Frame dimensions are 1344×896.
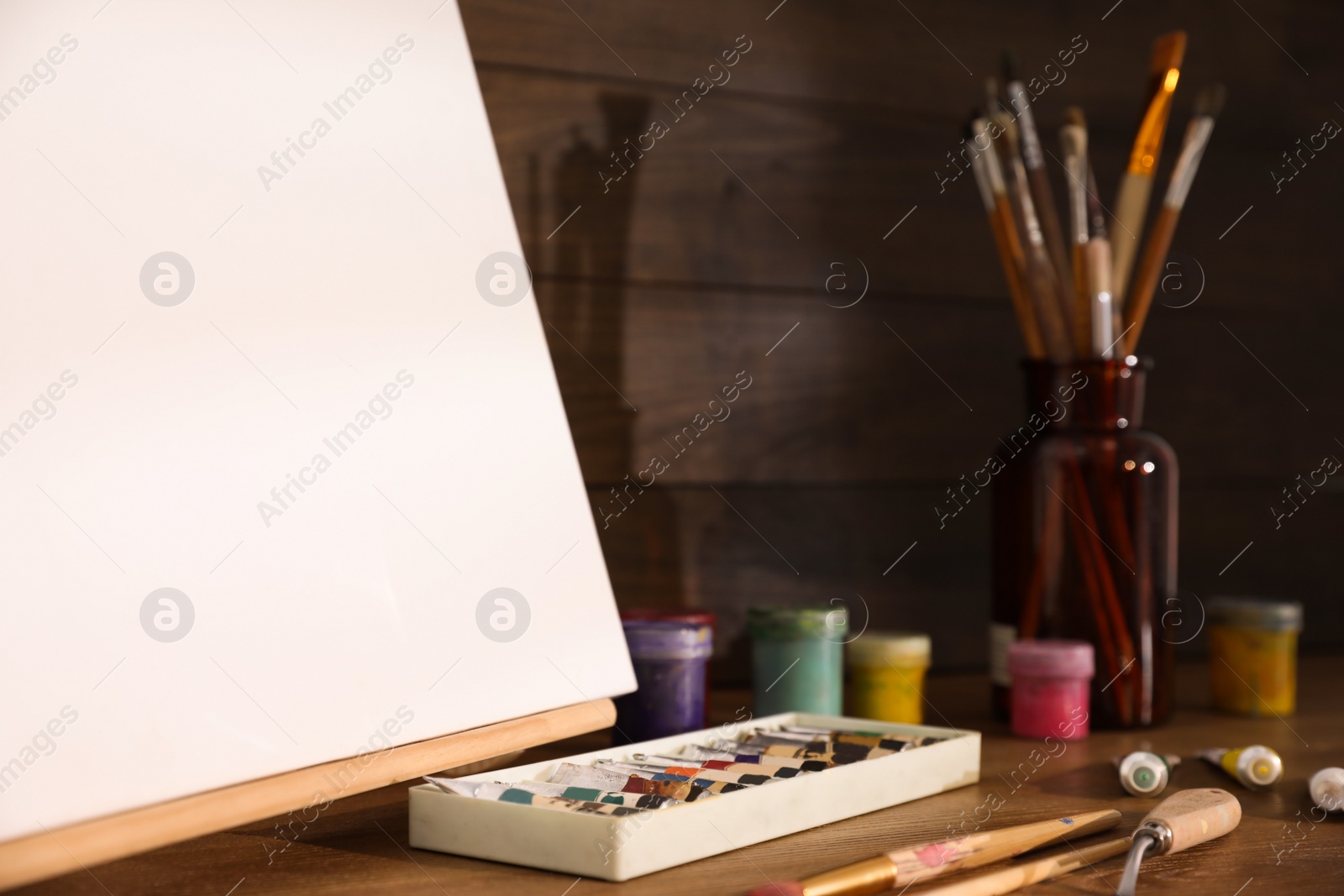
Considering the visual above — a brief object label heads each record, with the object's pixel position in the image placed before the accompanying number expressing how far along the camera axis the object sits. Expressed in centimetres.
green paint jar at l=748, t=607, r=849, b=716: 147
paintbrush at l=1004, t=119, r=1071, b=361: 151
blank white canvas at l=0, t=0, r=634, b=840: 124
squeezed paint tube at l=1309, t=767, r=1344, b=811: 134
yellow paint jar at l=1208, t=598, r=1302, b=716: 153
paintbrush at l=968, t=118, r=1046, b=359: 151
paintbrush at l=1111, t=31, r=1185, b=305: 151
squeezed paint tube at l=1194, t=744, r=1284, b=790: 137
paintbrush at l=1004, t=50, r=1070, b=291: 151
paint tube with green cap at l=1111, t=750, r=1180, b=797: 136
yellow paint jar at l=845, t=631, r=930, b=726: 148
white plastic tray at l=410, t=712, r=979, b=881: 126
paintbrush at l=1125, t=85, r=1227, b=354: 151
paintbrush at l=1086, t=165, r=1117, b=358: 149
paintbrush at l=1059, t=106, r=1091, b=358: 149
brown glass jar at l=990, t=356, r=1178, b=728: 149
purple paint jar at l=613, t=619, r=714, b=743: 143
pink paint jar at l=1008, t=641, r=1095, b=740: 146
